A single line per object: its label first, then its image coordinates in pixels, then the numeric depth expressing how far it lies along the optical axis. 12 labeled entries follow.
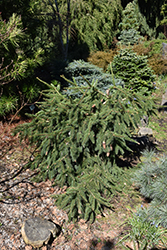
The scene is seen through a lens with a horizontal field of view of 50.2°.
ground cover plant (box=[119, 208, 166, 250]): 2.18
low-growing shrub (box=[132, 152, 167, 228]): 2.36
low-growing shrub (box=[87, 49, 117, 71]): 6.71
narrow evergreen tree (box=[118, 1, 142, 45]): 9.27
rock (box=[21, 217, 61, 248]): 2.17
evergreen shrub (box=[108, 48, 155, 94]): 5.90
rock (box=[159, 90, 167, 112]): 6.15
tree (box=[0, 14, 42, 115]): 3.64
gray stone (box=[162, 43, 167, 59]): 8.55
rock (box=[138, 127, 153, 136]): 4.91
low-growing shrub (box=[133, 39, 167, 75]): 7.34
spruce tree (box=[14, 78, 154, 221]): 2.38
